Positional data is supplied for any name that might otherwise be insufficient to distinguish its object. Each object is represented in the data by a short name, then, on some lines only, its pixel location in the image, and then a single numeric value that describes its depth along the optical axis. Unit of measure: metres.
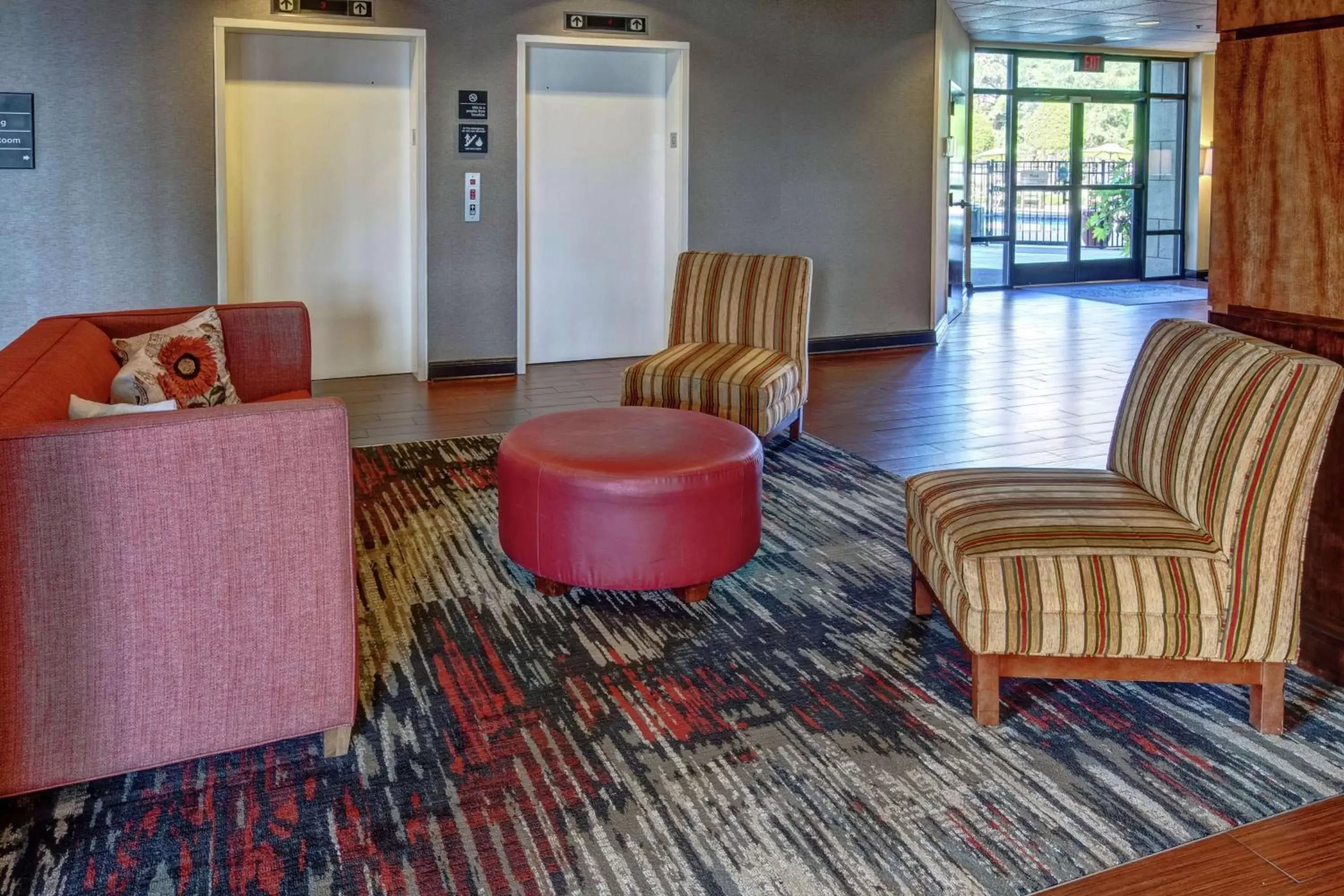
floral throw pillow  3.78
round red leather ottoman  3.51
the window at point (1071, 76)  13.02
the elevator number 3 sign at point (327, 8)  6.77
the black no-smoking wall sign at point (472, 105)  7.32
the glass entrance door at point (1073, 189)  13.27
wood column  2.94
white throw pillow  2.67
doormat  12.05
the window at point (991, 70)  12.80
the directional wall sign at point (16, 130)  6.28
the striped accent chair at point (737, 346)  5.33
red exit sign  13.23
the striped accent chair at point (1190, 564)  2.63
